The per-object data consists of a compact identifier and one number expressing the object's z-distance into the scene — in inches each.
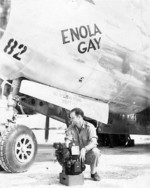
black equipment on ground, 196.1
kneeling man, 207.6
